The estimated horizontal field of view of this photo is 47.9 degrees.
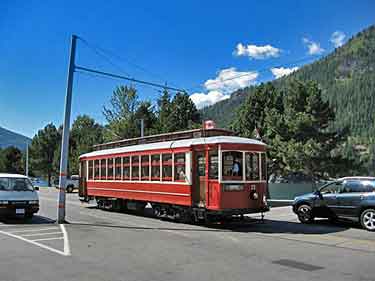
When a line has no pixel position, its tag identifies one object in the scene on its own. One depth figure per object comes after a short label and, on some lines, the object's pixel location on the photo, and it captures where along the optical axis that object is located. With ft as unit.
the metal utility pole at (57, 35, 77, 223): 50.44
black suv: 44.68
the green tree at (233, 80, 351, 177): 92.38
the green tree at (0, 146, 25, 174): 269.11
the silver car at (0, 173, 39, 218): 49.08
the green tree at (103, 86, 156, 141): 132.87
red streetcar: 45.37
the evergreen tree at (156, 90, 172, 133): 127.13
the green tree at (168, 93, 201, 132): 132.03
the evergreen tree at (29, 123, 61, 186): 217.36
